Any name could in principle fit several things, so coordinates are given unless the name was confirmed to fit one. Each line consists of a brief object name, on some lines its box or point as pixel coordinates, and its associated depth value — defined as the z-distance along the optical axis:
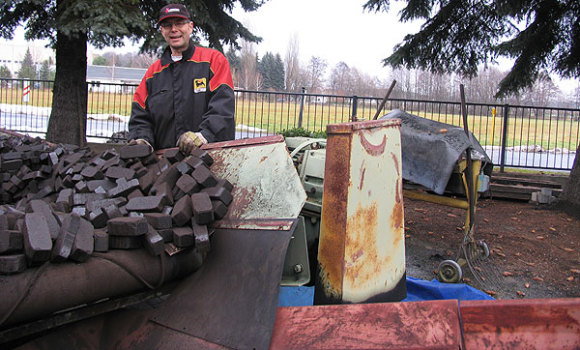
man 3.42
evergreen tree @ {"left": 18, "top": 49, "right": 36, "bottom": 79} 31.23
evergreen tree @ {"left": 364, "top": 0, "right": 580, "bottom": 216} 8.24
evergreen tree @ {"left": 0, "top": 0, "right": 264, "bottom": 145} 6.50
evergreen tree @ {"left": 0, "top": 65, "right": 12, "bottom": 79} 26.44
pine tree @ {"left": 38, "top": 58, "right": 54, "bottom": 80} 30.27
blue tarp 3.80
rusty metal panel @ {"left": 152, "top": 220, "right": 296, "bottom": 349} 2.18
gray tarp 4.68
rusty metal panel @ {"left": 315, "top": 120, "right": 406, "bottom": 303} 2.54
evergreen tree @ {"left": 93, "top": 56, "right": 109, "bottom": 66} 61.56
